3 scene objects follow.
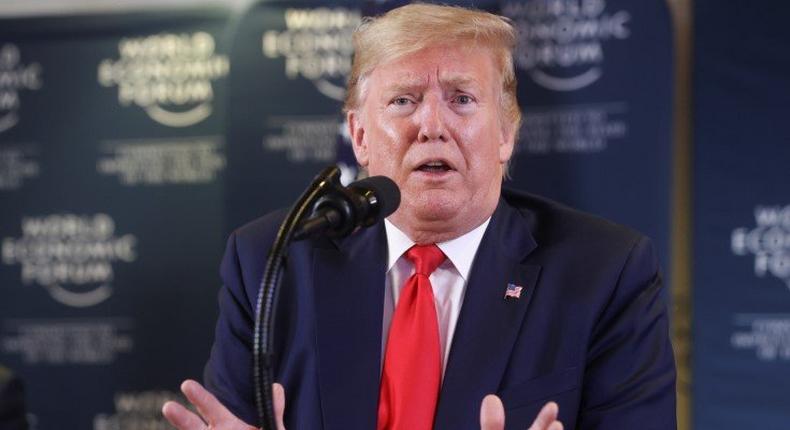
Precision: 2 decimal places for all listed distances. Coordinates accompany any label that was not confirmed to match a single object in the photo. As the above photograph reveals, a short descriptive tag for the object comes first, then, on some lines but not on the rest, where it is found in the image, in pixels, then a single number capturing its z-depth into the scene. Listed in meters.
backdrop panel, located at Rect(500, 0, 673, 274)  7.40
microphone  2.94
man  4.17
